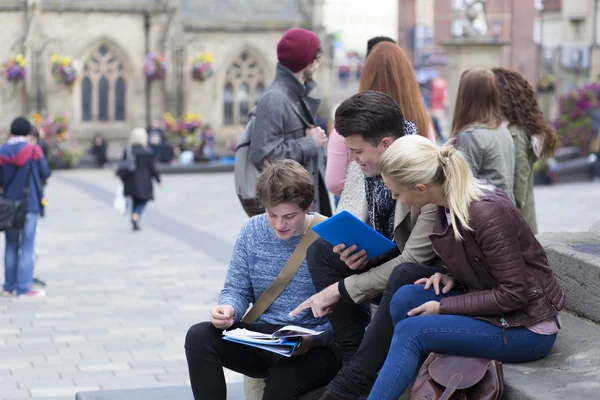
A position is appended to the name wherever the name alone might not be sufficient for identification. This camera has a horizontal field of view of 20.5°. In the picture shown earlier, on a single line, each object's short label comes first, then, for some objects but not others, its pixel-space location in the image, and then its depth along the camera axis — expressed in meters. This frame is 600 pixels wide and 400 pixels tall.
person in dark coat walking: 22.49
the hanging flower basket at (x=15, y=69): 47.19
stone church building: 48.52
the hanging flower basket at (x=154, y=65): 49.89
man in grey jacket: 9.19
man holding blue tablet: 6.66
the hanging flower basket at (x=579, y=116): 36.97
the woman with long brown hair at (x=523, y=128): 9.67
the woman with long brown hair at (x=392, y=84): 8.27
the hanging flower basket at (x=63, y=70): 47.81
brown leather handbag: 6.12
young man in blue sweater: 7.11
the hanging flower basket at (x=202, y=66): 50.60
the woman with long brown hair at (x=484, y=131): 9.21
